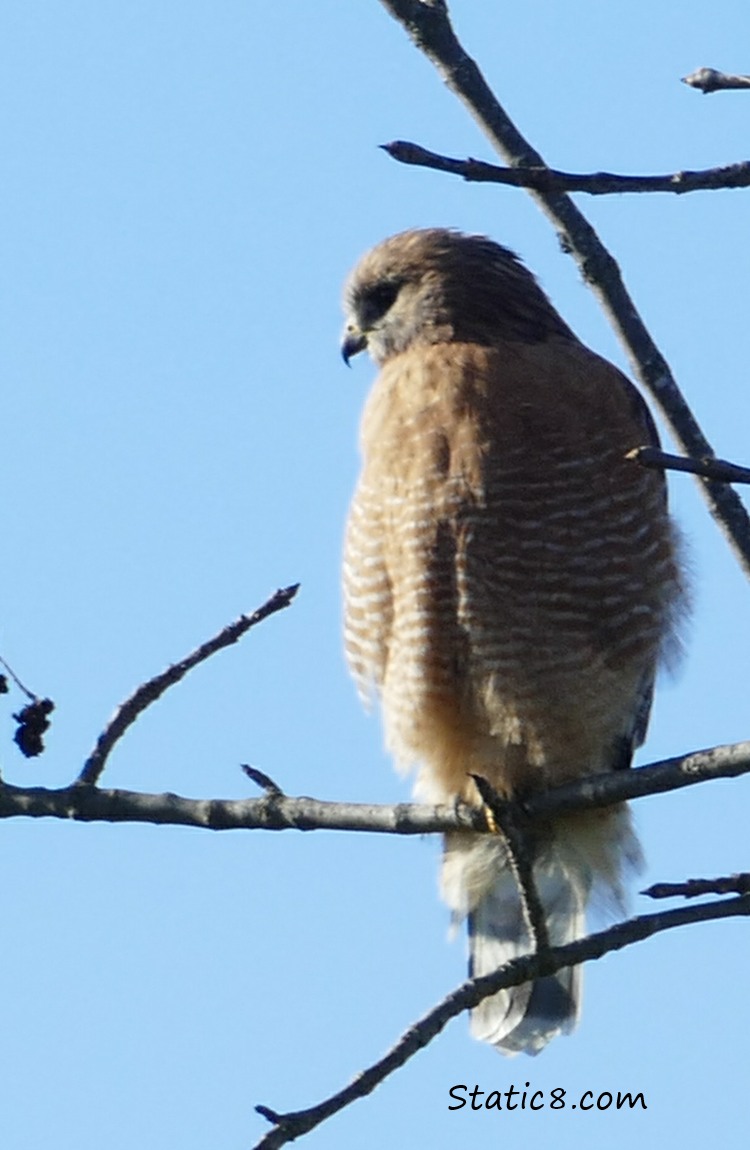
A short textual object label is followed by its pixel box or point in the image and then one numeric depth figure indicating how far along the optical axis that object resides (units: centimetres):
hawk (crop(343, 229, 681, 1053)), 1079
